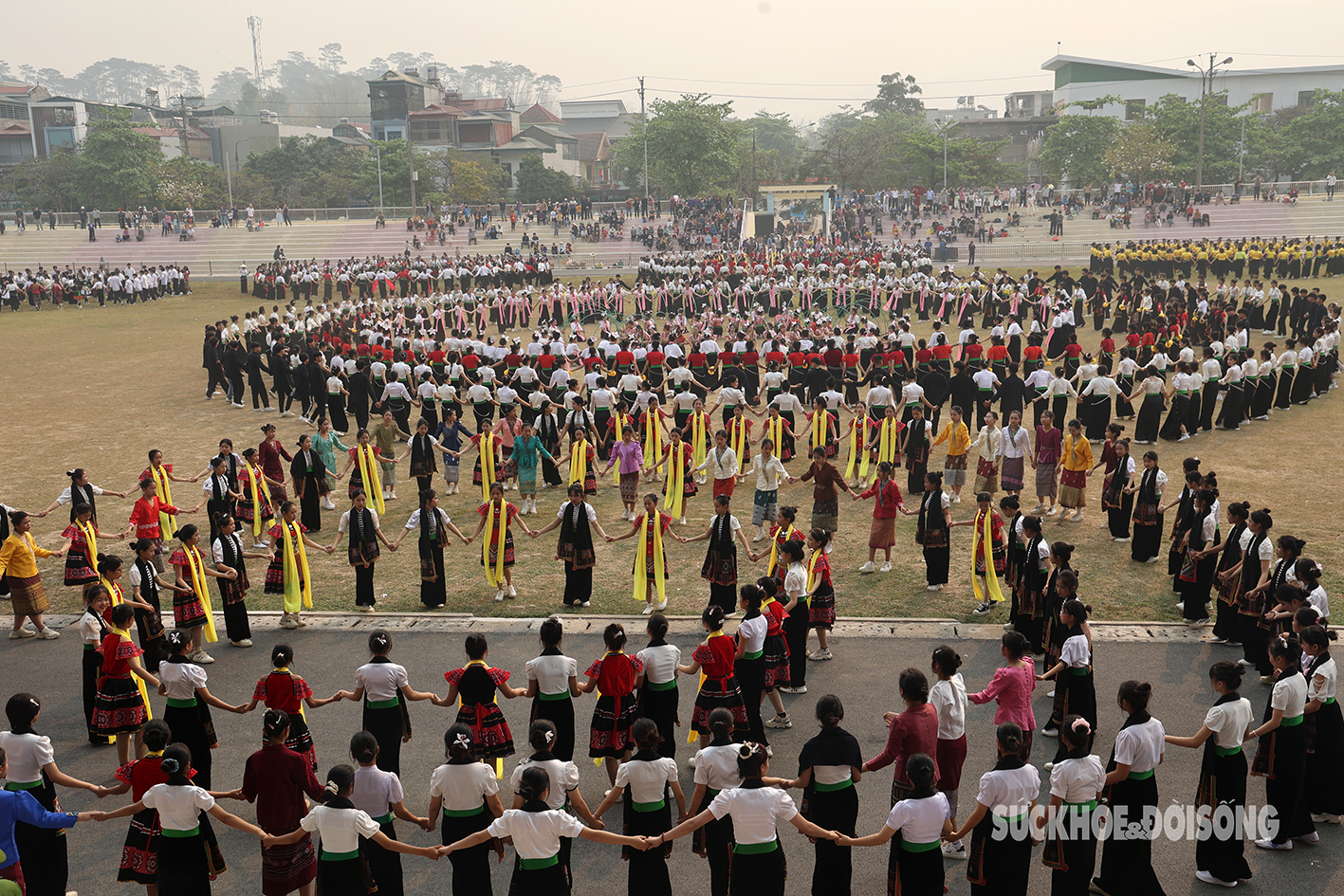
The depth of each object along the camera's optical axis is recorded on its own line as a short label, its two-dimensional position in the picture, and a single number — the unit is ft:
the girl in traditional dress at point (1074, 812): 16.30
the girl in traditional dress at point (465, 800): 16.62
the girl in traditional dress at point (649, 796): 16.92
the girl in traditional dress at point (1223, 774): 17.75
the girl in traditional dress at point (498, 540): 31.59
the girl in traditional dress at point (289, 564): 30.12
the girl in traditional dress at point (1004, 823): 15.99
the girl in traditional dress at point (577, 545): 30.40
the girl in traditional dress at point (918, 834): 15.46
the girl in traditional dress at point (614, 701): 20.52
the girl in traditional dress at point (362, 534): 30.81
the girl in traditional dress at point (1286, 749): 18.74
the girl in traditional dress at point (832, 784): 16.90
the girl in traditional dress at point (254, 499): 37.49
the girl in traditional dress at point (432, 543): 30.55
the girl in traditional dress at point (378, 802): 16.52
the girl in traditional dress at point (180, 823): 16.14
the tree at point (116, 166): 175.73
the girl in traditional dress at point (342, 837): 15.60
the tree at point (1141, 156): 163.94
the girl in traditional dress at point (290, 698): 20.10
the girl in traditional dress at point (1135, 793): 17.11
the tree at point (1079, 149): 167.94
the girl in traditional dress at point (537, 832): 15.19
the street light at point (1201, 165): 147.31
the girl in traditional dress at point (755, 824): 15.64
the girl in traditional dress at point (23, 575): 28.58
